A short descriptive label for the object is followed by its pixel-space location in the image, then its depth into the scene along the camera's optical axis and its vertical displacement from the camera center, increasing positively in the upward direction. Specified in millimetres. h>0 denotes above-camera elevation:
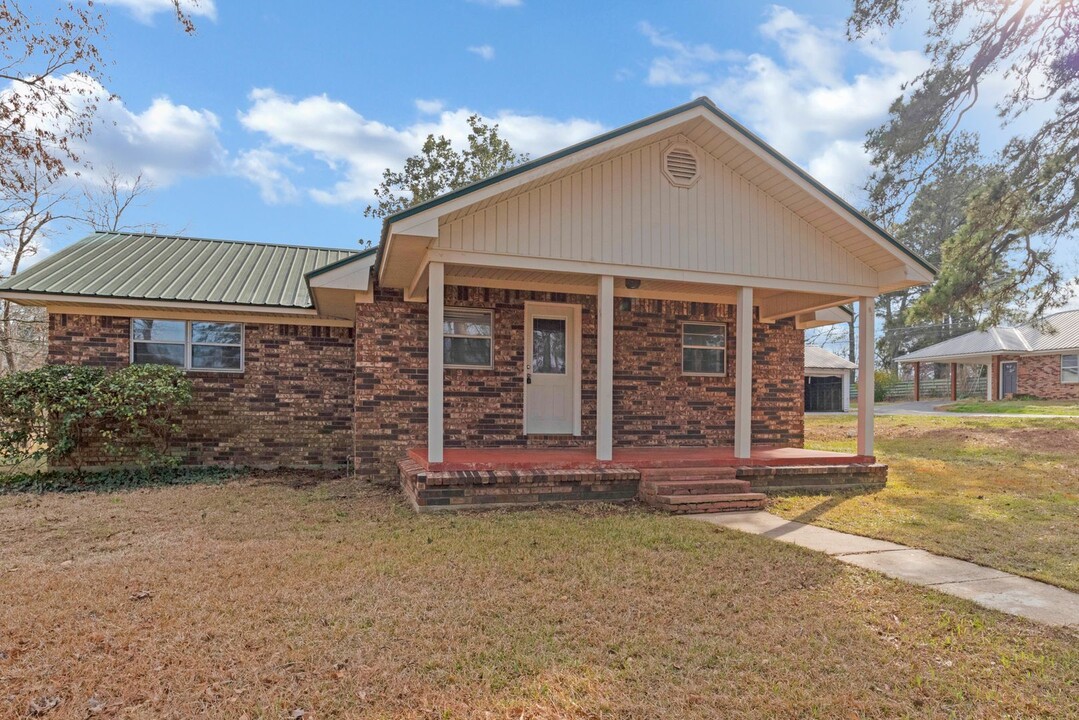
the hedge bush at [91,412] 8133 -629
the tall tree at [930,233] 27558 +8149
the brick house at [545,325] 6949 +722
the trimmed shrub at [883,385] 32094 -668
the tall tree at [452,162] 23938 +8565
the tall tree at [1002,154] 12445 +5082
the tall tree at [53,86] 8656 +4348
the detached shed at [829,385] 26844 -545
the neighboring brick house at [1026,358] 25766 +807
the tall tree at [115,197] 22234 +6601
